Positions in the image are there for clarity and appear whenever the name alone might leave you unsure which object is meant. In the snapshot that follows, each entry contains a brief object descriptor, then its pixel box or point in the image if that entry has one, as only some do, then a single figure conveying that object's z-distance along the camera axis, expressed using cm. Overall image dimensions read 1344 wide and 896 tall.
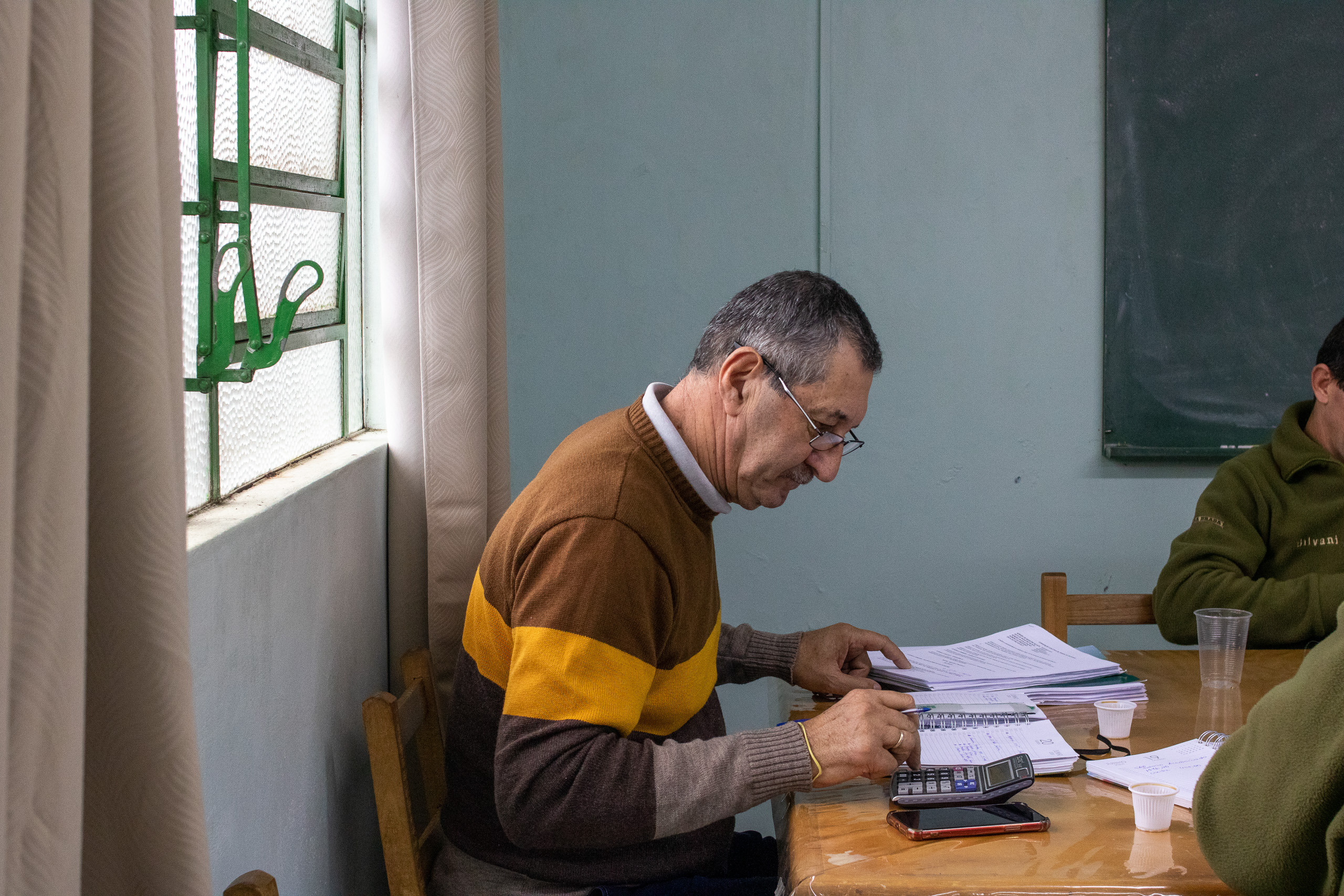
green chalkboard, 261
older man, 116
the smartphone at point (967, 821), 109
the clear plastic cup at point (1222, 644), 150
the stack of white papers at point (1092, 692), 153
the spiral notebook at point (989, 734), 126
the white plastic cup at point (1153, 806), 108
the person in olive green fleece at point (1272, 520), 196
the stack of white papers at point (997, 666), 155
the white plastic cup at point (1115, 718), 137
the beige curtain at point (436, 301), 173
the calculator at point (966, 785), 115
